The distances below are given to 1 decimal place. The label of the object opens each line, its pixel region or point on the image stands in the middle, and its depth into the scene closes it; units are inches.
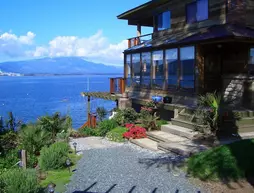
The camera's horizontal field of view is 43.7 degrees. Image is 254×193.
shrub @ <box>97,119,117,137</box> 634.8
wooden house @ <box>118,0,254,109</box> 610.2
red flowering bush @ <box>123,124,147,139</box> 558.3
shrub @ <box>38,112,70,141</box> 557.0
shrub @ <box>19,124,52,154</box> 458.9
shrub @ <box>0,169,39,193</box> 256.1
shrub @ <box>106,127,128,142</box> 566.8
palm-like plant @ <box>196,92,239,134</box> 455.8
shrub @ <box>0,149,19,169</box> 391.9
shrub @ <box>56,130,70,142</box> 524.4
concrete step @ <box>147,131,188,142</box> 504.7
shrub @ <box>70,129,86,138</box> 647.1
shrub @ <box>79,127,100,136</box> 650.5
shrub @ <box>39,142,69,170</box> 377.4
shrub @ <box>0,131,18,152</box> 491.4
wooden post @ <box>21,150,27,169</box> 362.3
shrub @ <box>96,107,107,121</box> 862.5
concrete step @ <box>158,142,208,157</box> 424.4
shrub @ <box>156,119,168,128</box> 613.6
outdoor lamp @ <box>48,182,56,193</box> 243.3
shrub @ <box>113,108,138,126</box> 660.1
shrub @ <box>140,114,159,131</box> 597.9
